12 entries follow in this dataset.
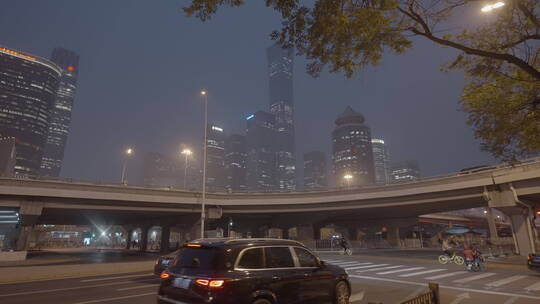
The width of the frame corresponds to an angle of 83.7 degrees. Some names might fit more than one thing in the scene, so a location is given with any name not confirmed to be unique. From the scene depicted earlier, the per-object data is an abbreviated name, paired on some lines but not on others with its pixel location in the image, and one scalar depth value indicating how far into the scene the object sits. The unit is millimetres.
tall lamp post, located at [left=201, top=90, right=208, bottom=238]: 29297
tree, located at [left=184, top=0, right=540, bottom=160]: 8148
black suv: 5707
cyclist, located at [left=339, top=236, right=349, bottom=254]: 32478
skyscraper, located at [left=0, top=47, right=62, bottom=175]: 178125
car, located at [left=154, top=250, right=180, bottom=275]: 13945
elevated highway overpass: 28750
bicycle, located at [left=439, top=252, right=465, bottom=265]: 22594
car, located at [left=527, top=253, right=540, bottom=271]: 17180
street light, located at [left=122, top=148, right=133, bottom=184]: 40838
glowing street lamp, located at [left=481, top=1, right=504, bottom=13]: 7926
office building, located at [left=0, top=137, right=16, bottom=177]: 80262
